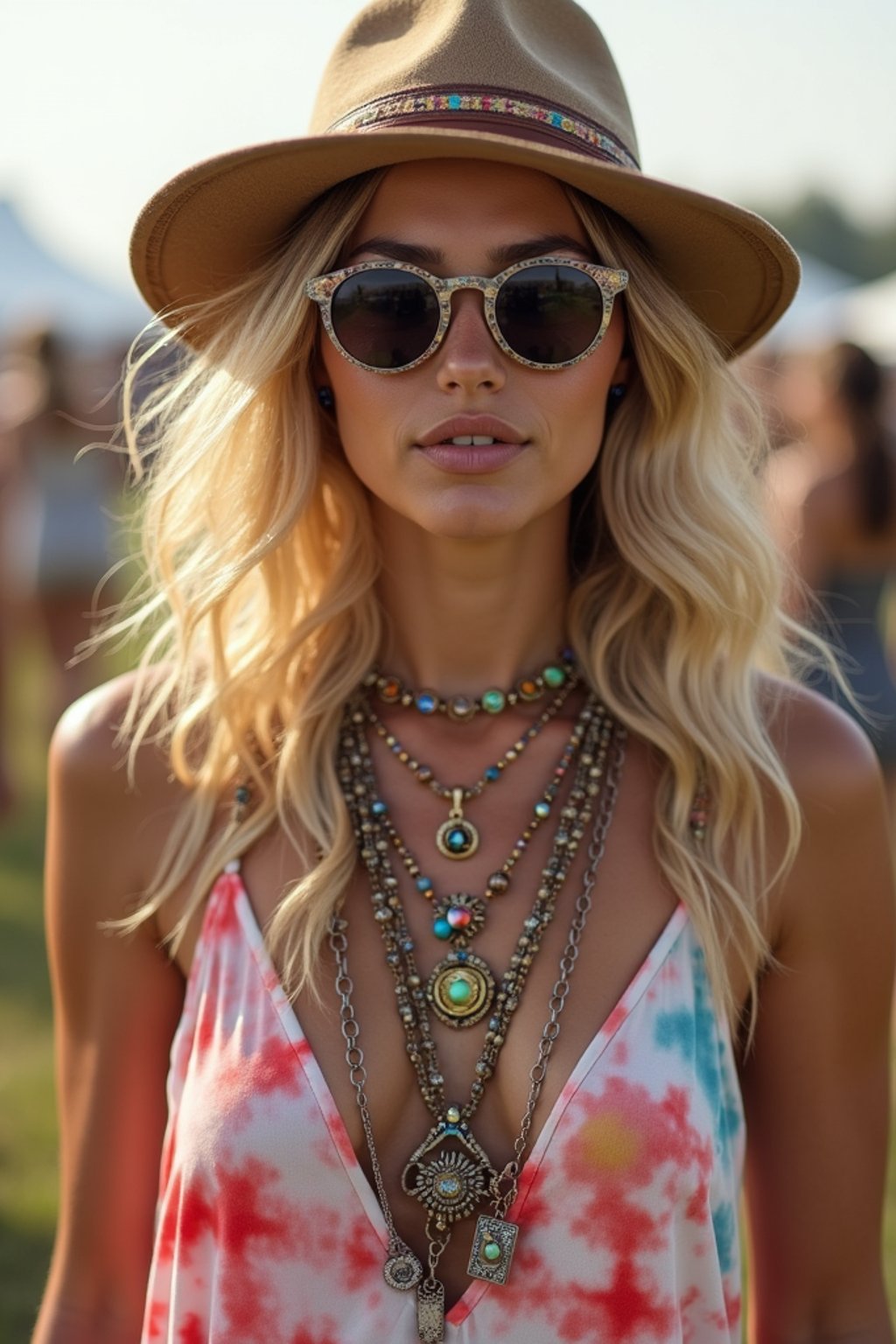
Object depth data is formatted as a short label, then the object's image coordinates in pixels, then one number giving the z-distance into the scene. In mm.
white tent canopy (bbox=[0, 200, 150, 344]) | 16406
